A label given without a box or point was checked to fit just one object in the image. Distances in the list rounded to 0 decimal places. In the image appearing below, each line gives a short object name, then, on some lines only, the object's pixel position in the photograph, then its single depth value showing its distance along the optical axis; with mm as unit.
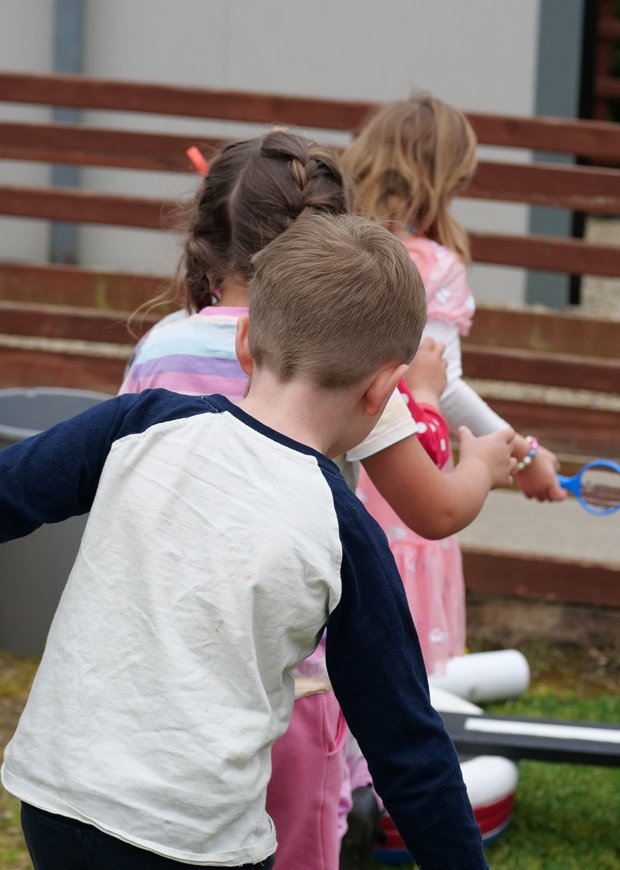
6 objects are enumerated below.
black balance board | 4867
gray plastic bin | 6555
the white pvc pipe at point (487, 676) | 6301
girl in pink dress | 5039
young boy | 2350
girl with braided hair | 3178
